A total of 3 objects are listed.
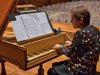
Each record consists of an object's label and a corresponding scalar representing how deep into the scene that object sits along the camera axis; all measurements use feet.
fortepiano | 6.55
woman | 6.34
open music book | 7.17
